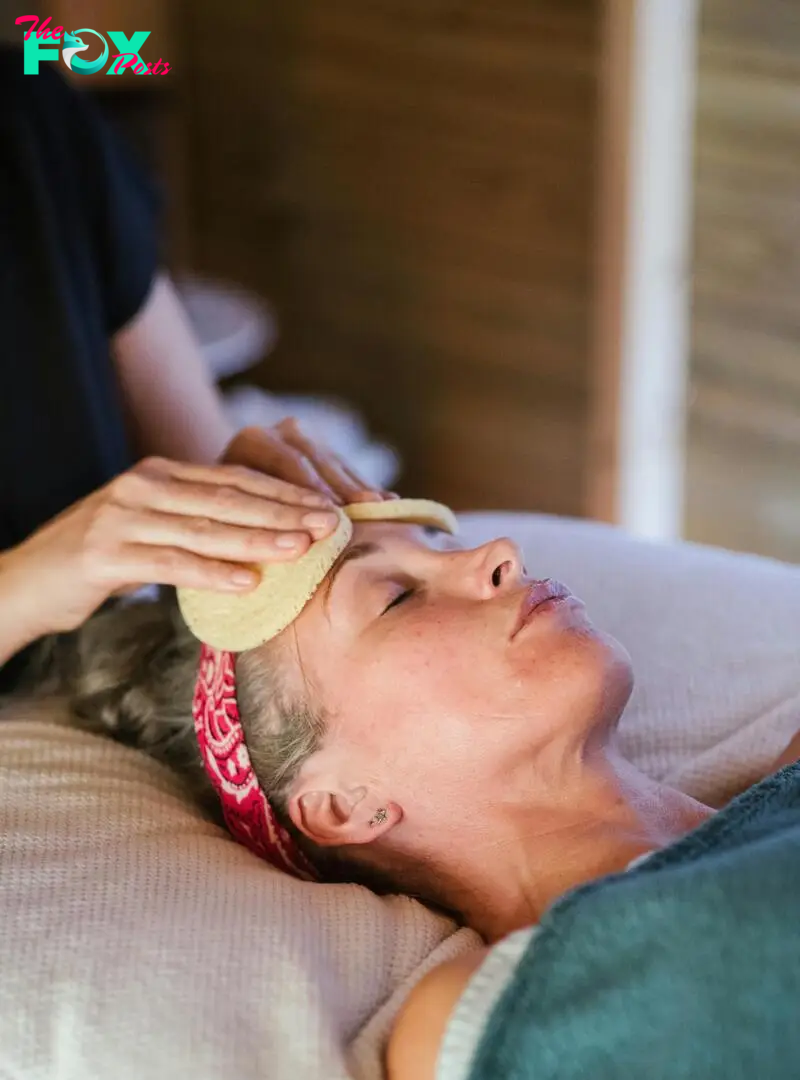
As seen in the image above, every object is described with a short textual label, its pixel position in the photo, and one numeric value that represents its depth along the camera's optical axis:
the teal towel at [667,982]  0.81
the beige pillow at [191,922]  0.89
